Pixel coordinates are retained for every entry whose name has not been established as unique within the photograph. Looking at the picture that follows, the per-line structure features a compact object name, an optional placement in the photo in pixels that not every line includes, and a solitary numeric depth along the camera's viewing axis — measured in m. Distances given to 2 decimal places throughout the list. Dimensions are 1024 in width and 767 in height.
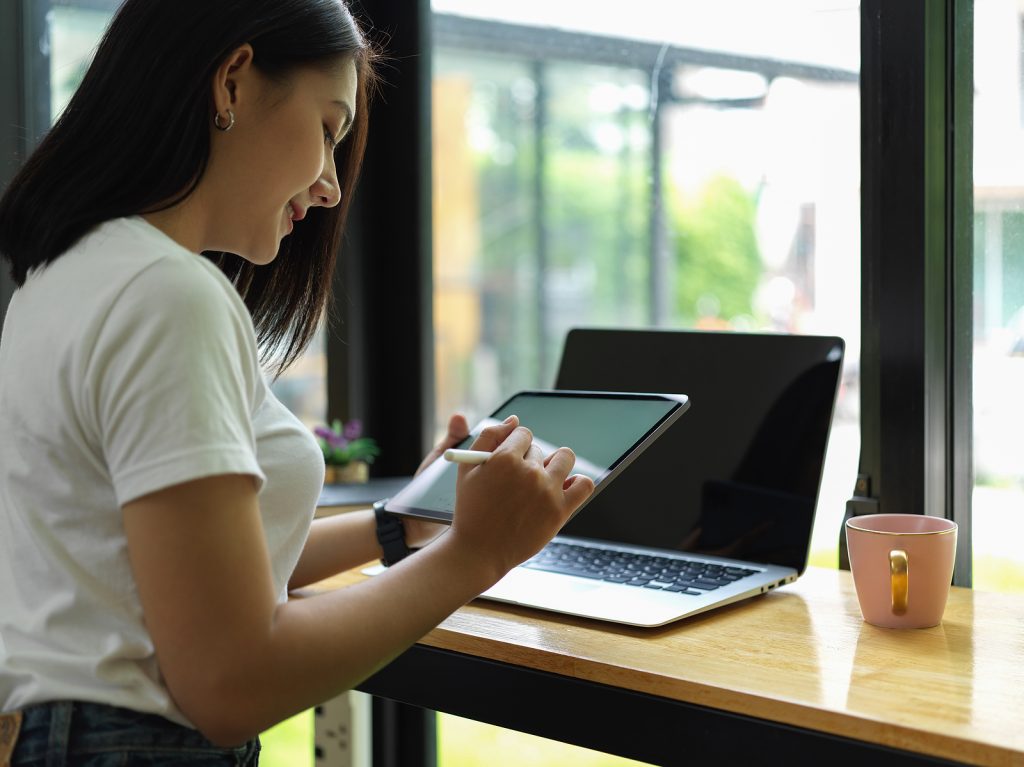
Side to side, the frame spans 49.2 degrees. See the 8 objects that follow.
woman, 0.68
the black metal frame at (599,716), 0.84
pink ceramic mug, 1.02
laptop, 1.18
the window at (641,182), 1.48
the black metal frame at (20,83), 1.64
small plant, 1.74
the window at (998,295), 1.28
